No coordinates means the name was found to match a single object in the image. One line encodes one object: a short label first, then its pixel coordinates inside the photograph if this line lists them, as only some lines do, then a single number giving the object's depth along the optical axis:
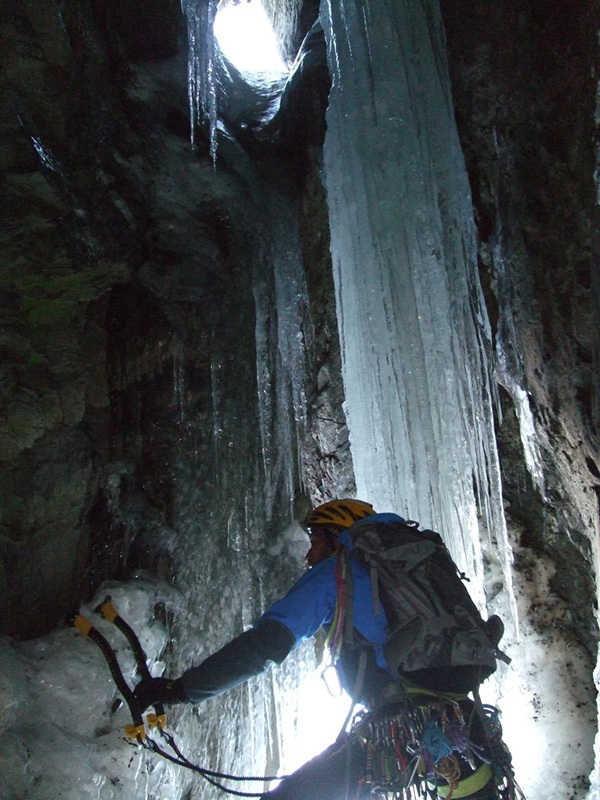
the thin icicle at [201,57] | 6.08
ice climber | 2.01
